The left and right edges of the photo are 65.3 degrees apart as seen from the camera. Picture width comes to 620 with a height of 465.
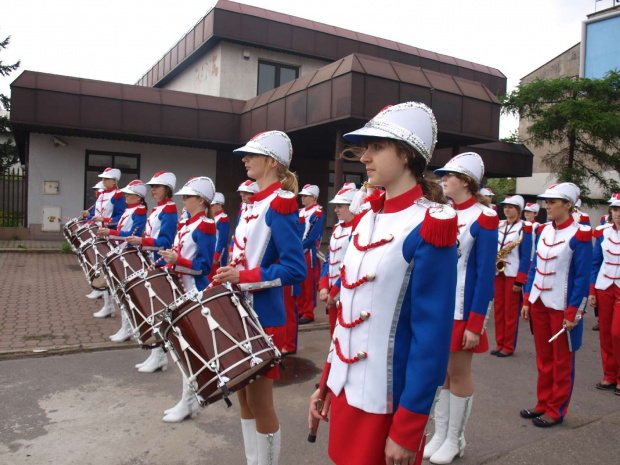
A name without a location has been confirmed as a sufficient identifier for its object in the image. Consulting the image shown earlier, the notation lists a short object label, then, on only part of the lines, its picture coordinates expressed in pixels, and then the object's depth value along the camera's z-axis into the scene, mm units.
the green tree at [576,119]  19438
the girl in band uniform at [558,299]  4555
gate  16650
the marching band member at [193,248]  4332
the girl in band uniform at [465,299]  3600
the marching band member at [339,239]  6071
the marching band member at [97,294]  9541
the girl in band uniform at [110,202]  8898
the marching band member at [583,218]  6453
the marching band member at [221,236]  9012
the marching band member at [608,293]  5555
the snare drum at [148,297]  3916
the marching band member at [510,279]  7008
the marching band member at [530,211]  9552
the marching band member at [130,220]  6742
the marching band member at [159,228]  5605
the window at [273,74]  19594
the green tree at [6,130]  23781
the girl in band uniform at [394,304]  1887
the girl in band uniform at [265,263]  3010
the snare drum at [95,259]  6297
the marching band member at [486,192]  7091
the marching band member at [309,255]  8578
